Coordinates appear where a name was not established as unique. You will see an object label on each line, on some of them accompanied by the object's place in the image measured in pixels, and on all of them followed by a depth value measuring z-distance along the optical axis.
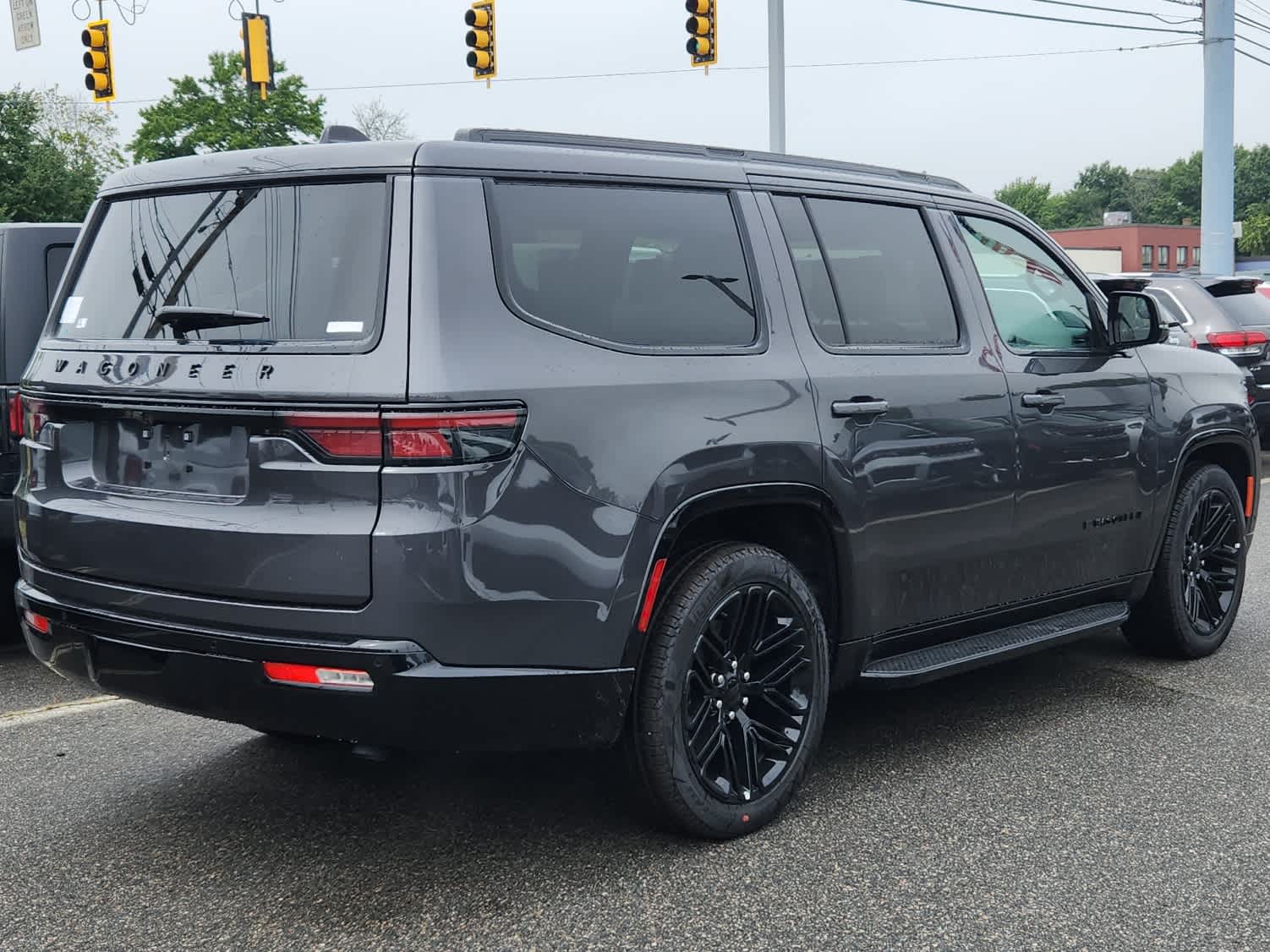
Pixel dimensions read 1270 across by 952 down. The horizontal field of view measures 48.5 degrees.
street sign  19.33
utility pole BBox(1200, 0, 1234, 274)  23.23
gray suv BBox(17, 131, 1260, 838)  3.23
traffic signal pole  19.16
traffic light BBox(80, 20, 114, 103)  19.27
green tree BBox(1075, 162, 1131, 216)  154.75
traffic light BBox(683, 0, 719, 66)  17.84
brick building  103.69
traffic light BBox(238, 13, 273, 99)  18.36
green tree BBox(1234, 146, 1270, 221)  135.00
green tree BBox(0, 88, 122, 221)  37.50
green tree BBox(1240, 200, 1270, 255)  114.25
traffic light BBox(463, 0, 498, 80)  18.06
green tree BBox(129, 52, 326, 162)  60.00
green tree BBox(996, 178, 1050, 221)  155.31
